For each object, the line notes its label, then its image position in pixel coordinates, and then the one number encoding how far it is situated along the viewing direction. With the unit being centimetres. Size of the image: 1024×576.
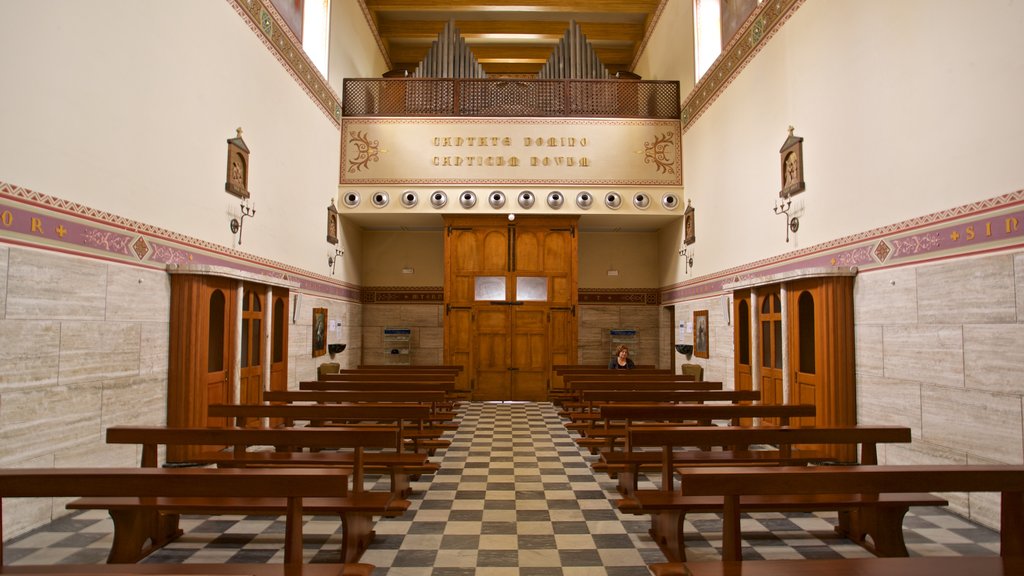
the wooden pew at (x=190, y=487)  258
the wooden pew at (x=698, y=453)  500
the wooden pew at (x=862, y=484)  266
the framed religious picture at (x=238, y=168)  755
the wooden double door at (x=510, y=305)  1318
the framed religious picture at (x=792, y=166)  749
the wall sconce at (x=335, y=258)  1186
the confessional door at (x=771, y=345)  778
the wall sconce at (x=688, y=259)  1204
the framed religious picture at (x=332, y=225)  1183
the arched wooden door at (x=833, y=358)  627
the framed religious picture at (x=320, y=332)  1080
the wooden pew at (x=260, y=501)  362
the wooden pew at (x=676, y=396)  664
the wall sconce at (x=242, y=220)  775
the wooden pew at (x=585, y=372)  944
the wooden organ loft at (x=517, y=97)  1290
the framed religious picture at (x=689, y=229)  1188
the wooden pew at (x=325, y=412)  500
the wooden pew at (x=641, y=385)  757
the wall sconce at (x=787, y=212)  768
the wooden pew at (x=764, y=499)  372
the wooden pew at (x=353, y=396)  649
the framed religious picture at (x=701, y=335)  1084
